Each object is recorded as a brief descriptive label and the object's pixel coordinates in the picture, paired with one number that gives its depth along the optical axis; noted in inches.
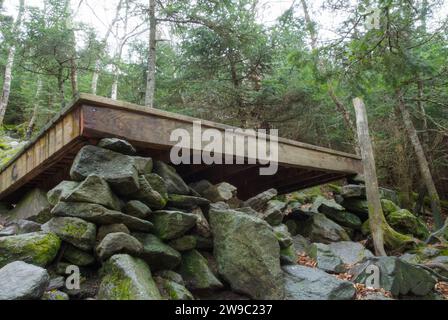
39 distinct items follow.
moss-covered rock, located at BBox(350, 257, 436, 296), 152.7
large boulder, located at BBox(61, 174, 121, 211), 113.3
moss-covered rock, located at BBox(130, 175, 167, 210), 128.8
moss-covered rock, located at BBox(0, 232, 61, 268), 103.0
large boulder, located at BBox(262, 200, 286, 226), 190.2
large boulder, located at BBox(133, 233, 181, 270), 115.9
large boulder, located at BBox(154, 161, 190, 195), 150.5
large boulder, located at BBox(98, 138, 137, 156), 128.0
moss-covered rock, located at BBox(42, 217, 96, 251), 109.5
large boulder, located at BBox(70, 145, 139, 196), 121.0
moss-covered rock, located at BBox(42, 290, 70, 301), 92.6
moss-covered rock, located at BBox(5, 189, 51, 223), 164.4
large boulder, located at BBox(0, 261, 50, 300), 81.7
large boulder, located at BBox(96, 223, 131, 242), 114.3
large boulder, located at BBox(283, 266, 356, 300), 129.2
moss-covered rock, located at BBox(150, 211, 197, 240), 126.3
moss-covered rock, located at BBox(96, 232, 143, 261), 105.1
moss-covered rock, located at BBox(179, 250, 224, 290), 123.9
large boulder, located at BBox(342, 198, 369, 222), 259.0
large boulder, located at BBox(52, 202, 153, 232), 112.5
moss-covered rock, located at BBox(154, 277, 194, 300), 107.0
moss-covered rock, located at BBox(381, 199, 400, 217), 264.9
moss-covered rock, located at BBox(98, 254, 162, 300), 93.4
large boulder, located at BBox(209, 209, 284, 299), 124.4
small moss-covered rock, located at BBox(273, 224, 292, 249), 155.6
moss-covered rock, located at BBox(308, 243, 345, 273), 178.9
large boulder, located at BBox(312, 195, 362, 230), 255.1
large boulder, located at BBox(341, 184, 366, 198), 259.1
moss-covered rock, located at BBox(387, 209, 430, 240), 252.8
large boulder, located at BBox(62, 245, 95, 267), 110.7
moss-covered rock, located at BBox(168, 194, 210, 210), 144.2
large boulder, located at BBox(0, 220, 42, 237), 131.9
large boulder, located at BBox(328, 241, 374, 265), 201.0
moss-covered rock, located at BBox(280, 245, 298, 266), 148.7
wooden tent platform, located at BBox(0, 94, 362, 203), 127.3
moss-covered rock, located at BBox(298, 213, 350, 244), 229.0
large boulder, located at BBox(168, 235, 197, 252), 129.8
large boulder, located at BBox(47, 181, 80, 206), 119.1
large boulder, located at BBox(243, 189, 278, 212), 196.4
